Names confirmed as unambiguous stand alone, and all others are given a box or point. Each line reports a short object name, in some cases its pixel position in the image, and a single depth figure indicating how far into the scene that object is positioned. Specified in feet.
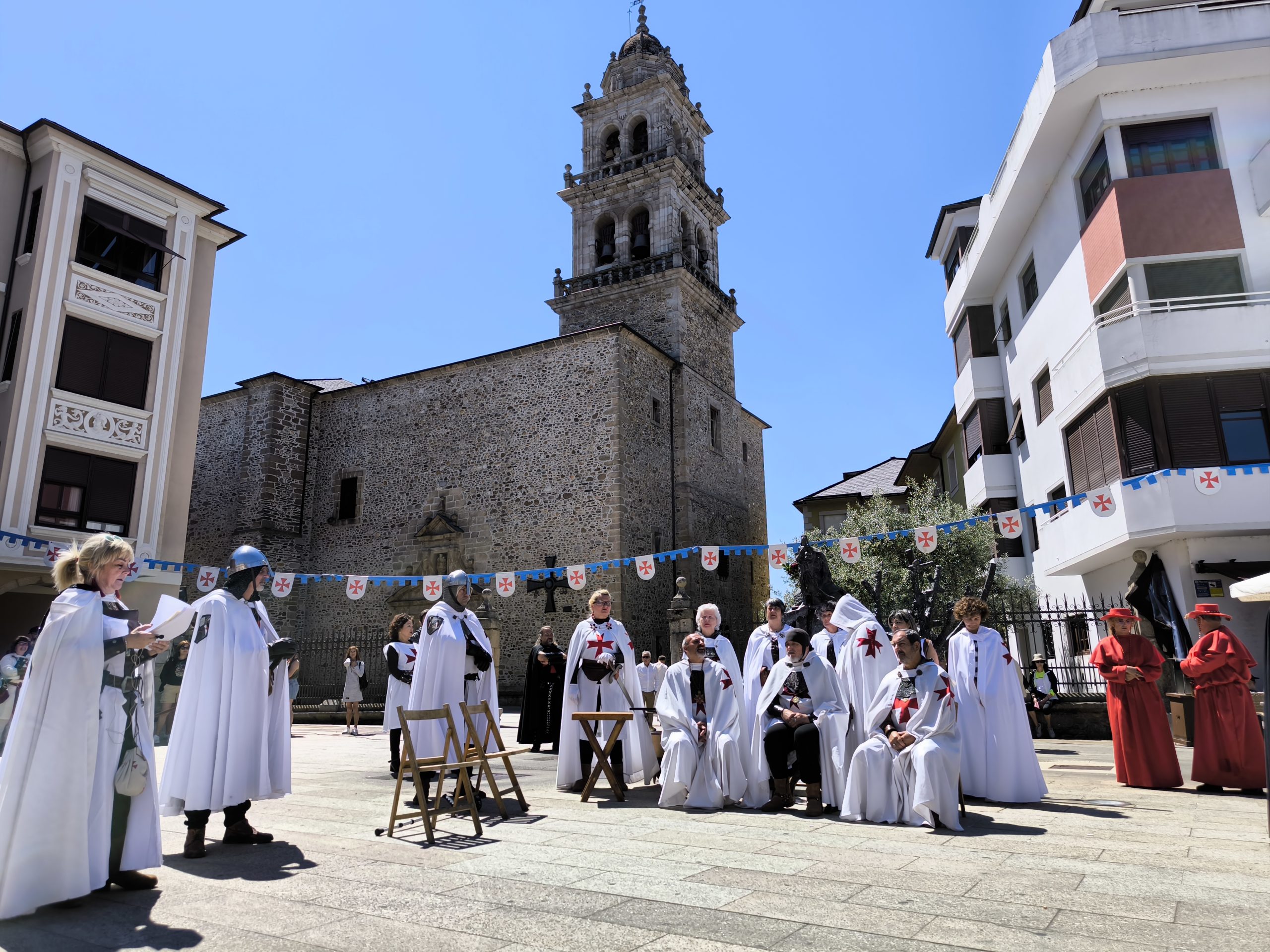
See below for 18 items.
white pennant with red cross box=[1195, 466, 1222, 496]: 40.47
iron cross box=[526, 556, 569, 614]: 69.15
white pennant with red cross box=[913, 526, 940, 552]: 44.62
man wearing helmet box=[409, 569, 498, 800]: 22.27
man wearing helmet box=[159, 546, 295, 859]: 15.71
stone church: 72.28
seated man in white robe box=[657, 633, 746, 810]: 20.61
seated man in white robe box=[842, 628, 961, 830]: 17.38
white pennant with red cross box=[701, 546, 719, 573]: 55.01
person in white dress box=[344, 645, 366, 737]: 51.08
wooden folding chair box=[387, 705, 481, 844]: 16.65
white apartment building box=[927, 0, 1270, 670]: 41.29
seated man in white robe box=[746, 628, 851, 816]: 20.08
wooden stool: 21.27
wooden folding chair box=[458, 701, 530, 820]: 18.49
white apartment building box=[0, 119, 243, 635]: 48.19
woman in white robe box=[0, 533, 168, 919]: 11.42
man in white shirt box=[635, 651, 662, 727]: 34.27
